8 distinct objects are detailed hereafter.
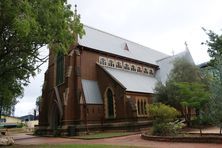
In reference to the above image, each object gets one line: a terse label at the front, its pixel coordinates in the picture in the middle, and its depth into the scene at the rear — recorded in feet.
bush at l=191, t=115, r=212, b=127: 102.57
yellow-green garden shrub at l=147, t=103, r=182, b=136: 67.62
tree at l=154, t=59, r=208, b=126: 99.42
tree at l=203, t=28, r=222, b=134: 50.72
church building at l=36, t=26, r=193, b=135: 102.01
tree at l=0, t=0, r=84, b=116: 42.75
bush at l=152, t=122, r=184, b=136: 67.31
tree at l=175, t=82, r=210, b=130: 71.15
